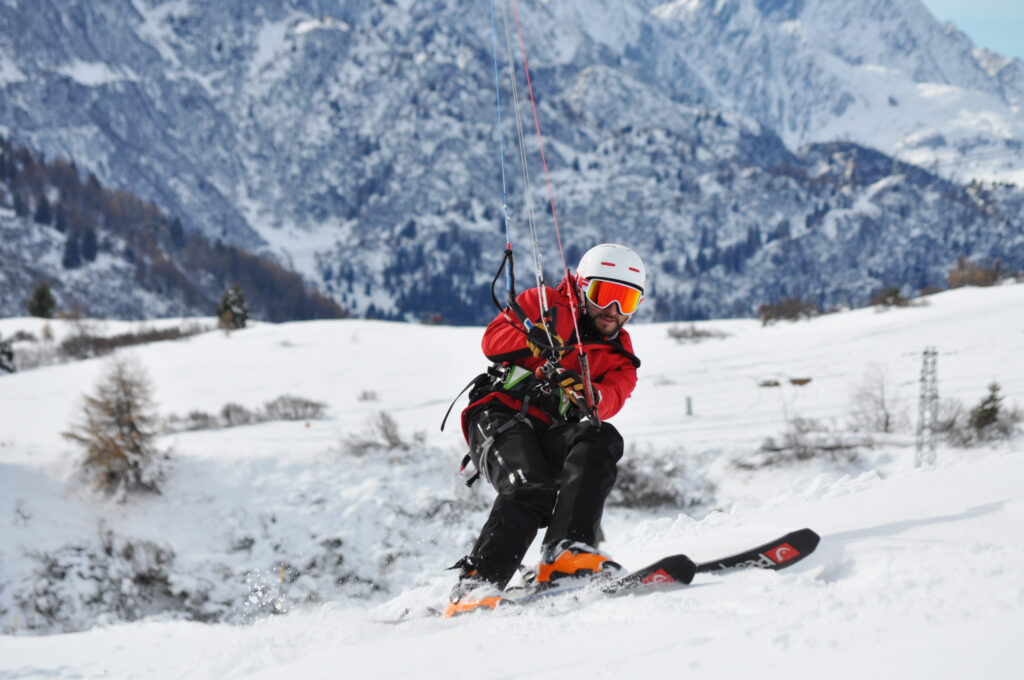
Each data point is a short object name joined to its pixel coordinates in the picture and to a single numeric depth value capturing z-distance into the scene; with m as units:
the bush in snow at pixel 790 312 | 48.47
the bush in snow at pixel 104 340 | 50.38
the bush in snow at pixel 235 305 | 64.56
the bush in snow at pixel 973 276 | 57.22
